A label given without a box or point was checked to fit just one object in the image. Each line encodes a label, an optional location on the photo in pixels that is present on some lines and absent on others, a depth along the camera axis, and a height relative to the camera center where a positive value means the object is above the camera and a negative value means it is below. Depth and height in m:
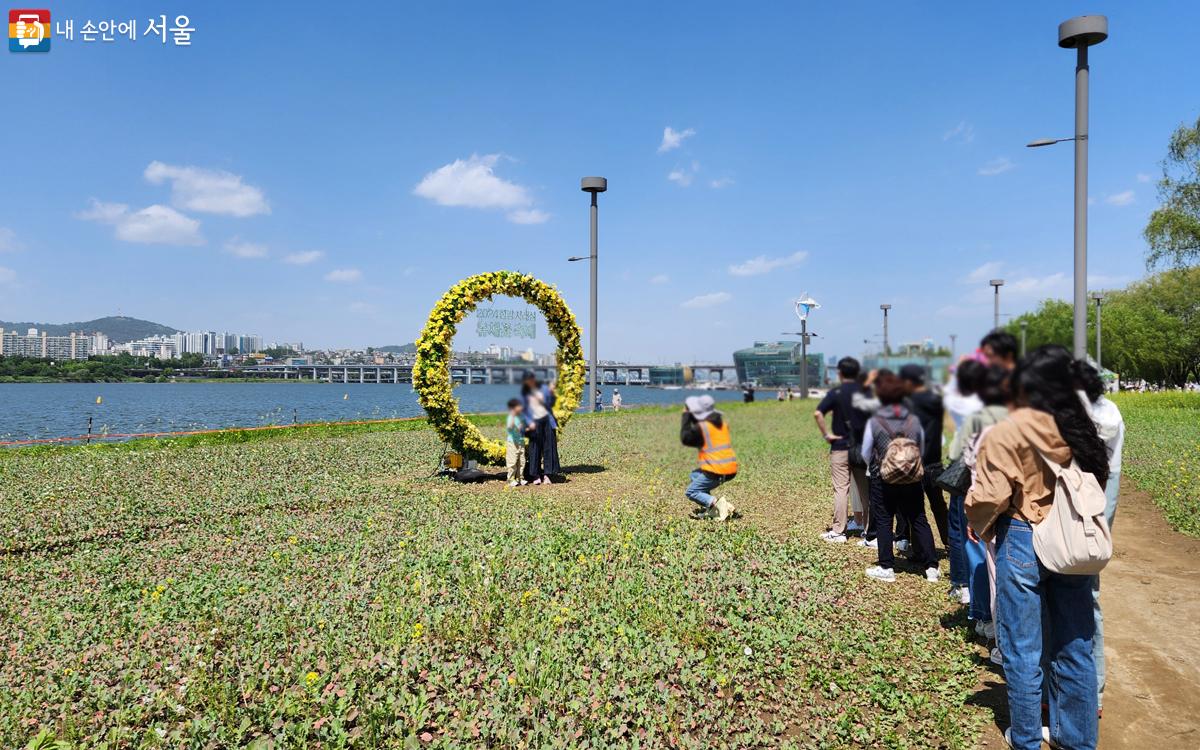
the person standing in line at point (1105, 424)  3.27 -0.29
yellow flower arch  12.69 +0.27
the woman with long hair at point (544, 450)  12.35 -1.53
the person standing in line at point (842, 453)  6.12 -0.97
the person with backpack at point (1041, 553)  3.24 -0.96
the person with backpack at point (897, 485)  3.86 -1.07
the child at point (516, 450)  11.80 -1.50
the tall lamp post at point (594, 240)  21.22 +5.28
